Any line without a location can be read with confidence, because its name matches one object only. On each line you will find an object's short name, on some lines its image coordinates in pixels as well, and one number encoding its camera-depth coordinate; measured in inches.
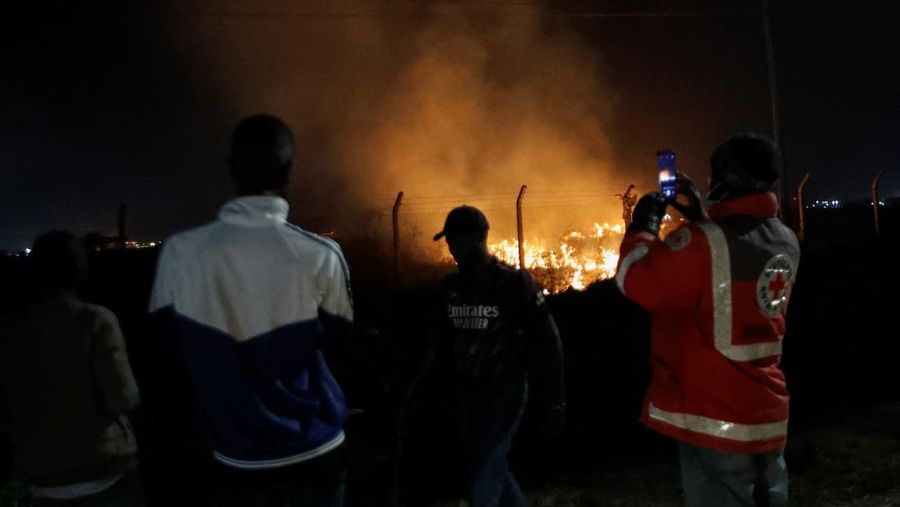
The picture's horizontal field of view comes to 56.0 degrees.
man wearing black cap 168.9
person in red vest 117.8
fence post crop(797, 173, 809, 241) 607.2
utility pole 562.3
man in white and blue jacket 89.6
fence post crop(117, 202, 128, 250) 429.3
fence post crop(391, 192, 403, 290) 451.5
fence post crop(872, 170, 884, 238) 607.4
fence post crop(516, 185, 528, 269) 469.4
